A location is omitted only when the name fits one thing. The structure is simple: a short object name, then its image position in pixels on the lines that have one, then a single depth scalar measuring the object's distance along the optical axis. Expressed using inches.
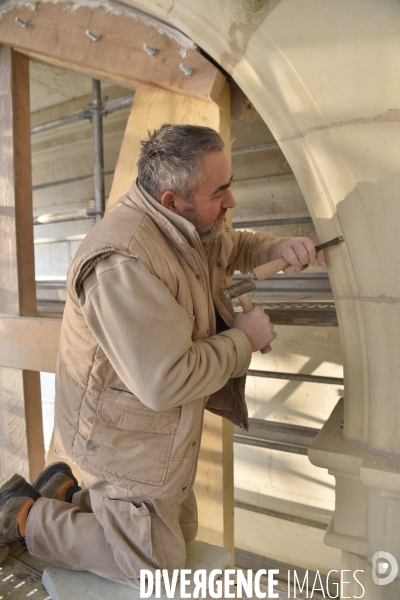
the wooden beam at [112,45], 83.0
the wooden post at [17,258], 102.4
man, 54.7
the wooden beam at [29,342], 99.3
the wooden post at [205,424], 88.0
